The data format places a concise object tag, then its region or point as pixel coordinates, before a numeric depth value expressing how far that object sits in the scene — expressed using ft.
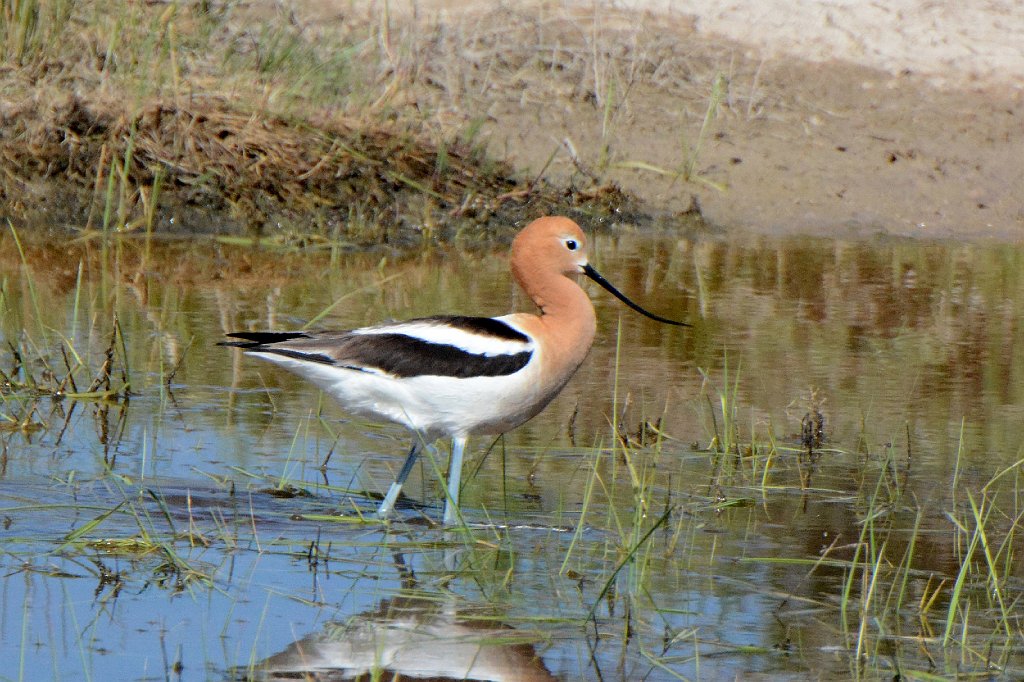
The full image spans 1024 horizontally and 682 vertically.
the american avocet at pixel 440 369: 33.04
